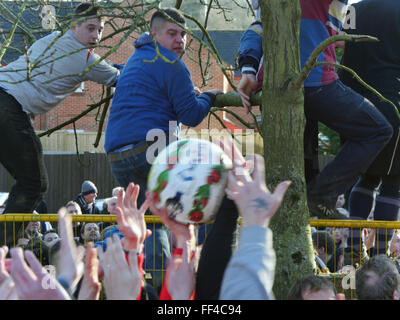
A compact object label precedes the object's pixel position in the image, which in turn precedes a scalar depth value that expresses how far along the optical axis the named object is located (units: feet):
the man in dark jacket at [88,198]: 34.30
